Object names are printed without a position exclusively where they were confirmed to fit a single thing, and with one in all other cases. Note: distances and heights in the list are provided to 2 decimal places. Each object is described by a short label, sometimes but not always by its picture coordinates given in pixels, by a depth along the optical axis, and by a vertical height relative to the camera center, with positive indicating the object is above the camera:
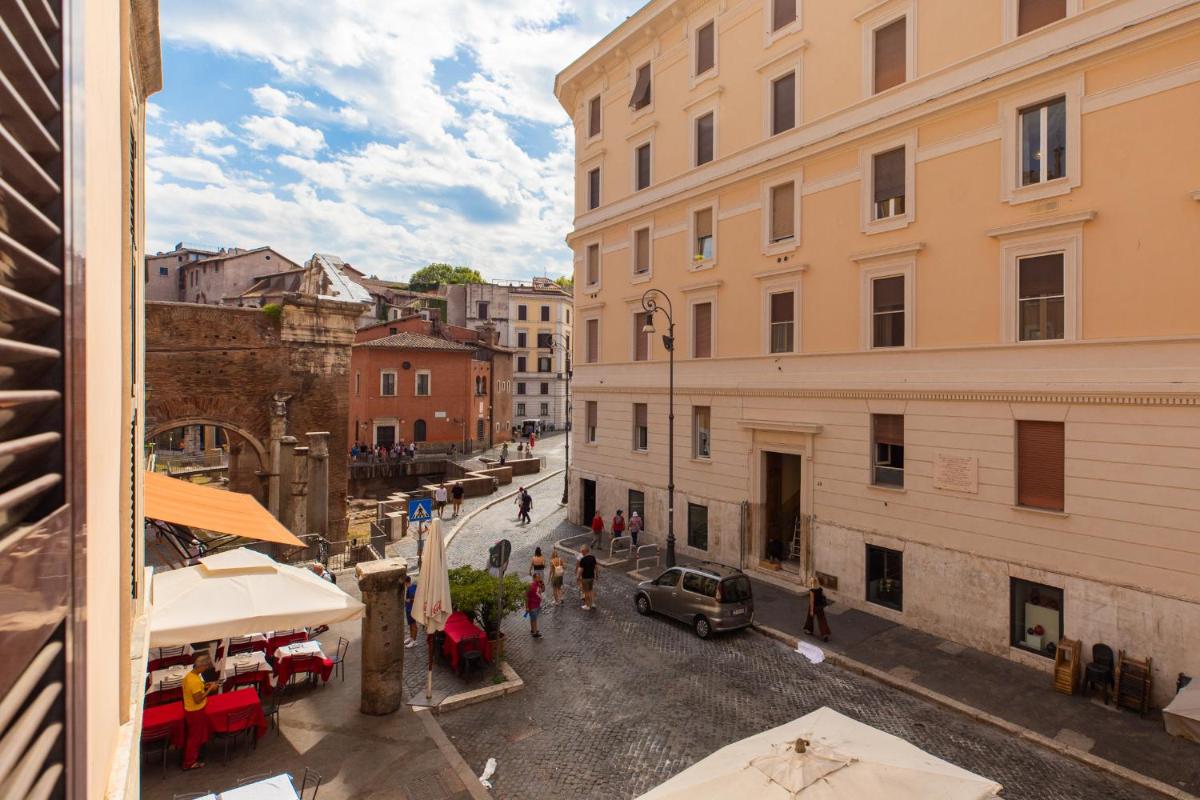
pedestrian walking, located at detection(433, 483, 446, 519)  28.54 -4.72
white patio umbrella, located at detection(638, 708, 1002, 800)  6.22 -3.77
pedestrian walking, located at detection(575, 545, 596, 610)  17.28 -4.87
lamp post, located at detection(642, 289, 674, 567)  20.33 +0.21
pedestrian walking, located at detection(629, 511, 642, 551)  23.34 -4.71
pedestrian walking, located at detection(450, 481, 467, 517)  29.88 -4.78
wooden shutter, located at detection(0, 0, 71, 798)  1.39 -0.03
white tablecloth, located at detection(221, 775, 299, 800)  6.82 -4.24
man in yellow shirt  9.30 -4.67
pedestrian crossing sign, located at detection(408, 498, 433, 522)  17.87 -3.22
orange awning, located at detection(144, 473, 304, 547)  11.71 -2.34
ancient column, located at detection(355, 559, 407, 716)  10.98 -4.12
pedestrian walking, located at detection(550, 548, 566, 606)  17.78 -5.01
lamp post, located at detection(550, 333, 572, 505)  30.39 +2.81
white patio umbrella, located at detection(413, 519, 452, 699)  12.38 -3.78
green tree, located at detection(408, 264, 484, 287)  92.69 +17.49
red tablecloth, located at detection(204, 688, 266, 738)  9.54 -4.65
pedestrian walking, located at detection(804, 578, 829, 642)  15.18 -5.07
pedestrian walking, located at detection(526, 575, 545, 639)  15.11 -4.91
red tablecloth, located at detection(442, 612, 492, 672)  12.93 -4.91
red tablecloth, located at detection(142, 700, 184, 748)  9.17 -4.60
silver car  15.41 -4.99
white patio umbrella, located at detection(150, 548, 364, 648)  9.57 -3.25
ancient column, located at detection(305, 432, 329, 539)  21.47 -2.89
